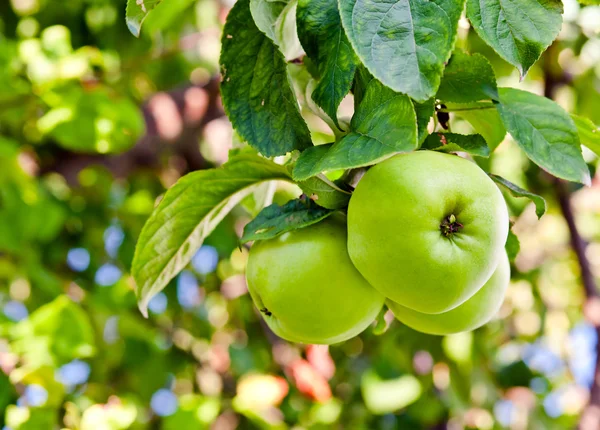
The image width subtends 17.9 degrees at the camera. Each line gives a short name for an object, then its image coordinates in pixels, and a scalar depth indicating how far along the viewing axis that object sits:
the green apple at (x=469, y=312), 0.87
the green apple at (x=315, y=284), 0.85
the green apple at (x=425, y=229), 0.82
